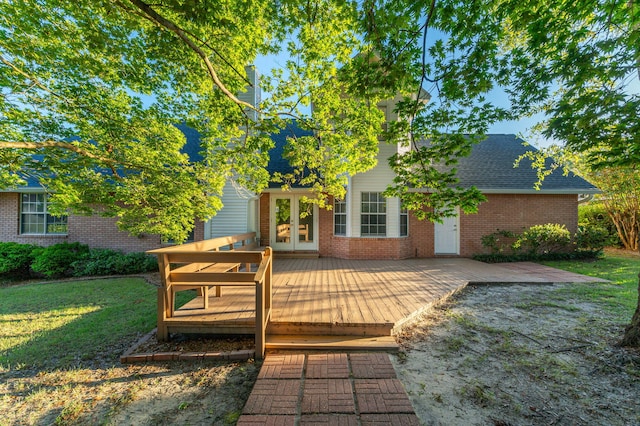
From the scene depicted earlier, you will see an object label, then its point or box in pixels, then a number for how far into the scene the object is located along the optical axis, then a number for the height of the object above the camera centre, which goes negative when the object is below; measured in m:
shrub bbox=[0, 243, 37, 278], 8.26 -1.41
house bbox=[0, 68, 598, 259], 9.41 -0.12
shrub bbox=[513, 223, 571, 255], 9.34 -0.84
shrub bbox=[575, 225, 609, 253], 9.41 -0.84
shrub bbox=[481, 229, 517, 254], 9.58 -0.94
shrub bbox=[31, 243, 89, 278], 8.30 -1.44
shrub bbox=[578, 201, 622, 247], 12.96 +0.01
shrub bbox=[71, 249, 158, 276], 8.50 -1.62
